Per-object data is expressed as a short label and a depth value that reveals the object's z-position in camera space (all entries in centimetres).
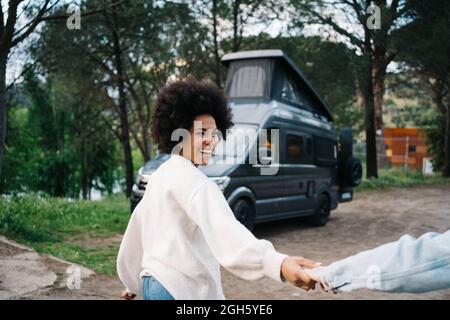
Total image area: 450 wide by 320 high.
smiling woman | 134
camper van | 738
